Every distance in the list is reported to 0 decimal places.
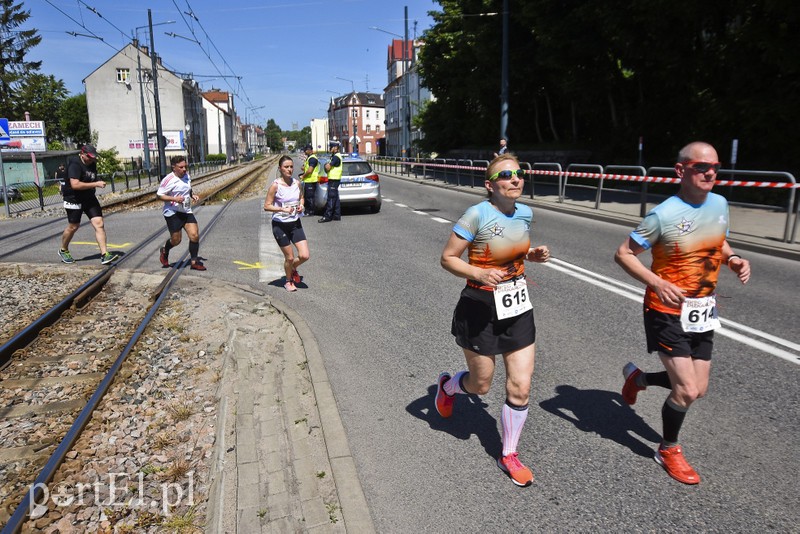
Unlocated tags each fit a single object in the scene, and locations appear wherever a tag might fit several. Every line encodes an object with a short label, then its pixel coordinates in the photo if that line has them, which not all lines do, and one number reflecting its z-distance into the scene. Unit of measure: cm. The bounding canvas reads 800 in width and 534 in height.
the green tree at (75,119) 8381
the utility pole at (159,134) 3191
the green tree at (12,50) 5434
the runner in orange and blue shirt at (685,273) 315
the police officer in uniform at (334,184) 1480
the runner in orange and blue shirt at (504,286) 318
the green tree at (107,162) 4055
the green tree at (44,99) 5653
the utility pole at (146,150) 3876
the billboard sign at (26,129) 2495
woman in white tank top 757
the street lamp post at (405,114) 4087
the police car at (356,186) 1605
